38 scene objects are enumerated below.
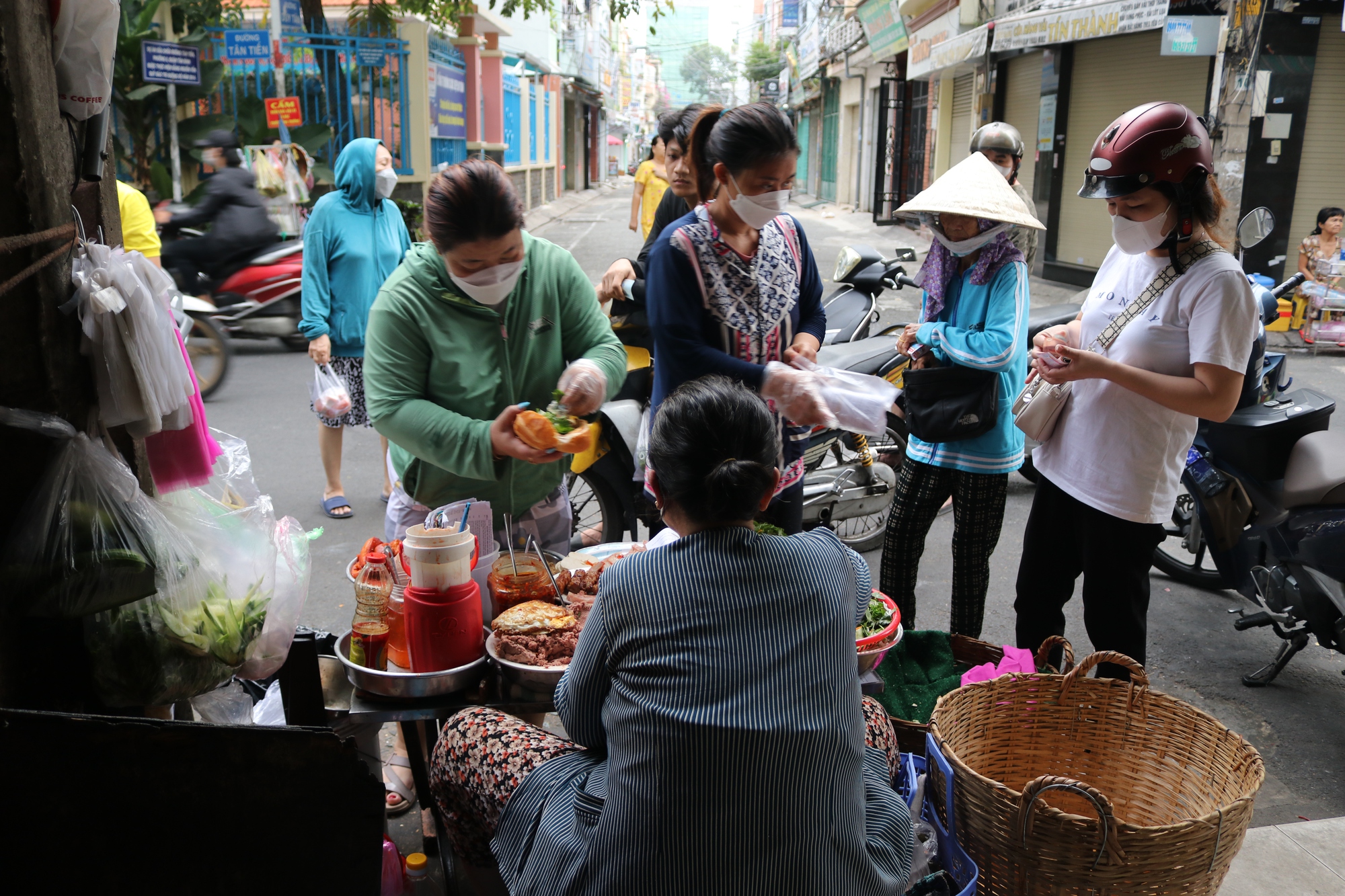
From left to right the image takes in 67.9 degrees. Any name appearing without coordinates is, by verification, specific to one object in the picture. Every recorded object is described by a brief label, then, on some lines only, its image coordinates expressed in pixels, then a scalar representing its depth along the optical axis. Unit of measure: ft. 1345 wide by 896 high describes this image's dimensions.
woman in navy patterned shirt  8.36
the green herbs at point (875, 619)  8.21
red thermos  6.81
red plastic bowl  7.78
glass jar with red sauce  7.65
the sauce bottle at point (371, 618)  7.00
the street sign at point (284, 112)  40.34
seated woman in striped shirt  5.34
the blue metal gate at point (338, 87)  43.50
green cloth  9.08
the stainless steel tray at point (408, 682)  6.84
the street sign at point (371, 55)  44.32
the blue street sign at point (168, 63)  35.17
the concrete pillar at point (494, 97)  69.26
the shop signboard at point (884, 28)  71.15
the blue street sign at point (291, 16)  41.52
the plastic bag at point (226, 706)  7.29
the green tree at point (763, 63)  191.72
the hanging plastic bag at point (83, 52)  6.01
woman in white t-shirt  8.31
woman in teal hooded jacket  15.99
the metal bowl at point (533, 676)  6.76
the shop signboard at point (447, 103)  50.72
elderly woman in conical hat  10.14
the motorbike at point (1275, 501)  10.58
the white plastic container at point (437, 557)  6.72
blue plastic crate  7.11
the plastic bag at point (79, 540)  5.56
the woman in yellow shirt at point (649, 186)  32.19
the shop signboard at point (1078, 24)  34.65
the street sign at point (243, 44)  39.86
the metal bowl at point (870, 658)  7.70
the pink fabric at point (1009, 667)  8.93
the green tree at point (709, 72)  324.80
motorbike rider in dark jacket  28.96
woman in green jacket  7.42
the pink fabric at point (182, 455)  6.67
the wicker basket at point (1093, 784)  6.56
